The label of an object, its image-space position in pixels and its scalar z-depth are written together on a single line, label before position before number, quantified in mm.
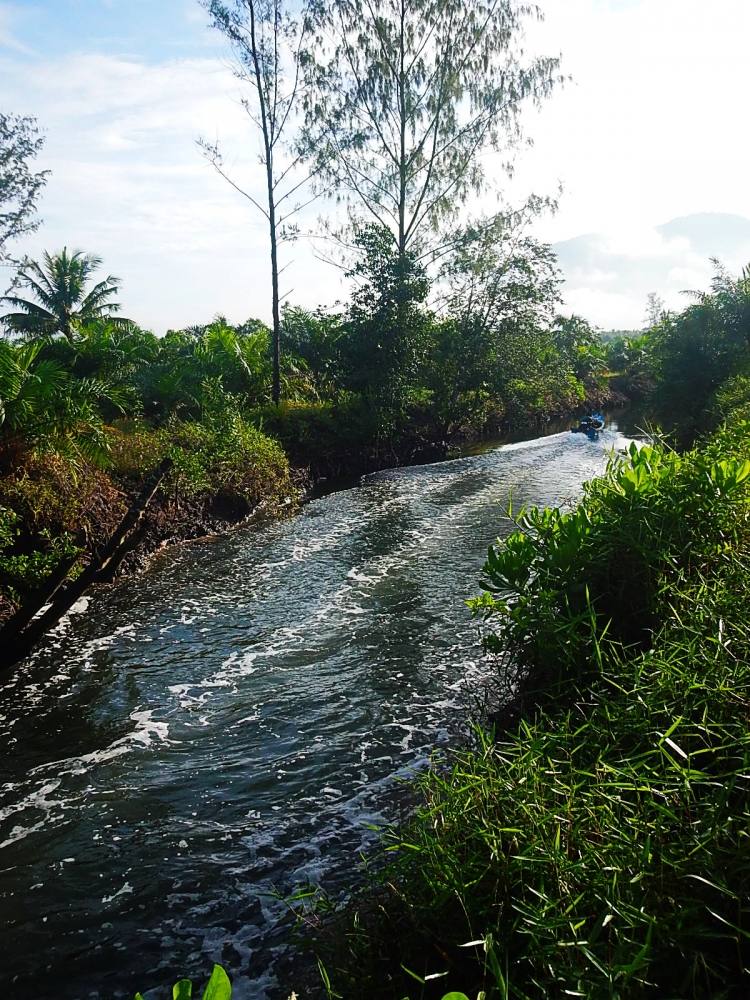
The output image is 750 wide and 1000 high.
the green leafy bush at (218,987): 1674
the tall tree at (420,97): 23922
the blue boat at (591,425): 24188
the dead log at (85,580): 6375
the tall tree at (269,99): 19562
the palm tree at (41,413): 8570
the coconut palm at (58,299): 29359
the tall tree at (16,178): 28734
